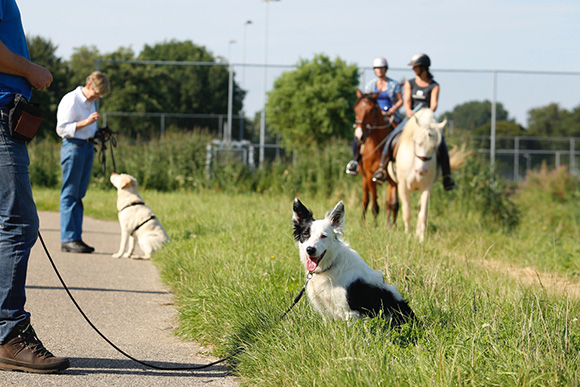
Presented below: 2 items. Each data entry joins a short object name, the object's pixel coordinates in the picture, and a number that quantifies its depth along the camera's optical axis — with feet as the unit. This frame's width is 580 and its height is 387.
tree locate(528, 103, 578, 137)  122.83
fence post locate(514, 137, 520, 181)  90.99
